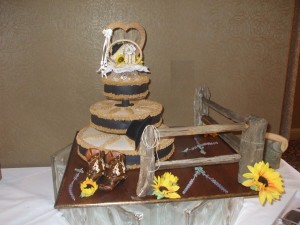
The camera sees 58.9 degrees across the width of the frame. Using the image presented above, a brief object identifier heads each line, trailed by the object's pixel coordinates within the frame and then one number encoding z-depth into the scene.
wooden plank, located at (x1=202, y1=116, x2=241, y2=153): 1.21
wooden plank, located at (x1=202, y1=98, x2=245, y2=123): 1.08
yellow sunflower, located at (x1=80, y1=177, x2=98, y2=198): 0.99
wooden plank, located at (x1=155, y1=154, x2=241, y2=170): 1.03
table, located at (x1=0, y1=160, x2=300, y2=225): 1.21
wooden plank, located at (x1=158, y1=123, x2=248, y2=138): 0.98
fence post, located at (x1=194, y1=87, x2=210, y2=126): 1.63
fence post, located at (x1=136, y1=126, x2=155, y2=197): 0.94
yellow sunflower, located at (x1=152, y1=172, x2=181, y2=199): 0.98
